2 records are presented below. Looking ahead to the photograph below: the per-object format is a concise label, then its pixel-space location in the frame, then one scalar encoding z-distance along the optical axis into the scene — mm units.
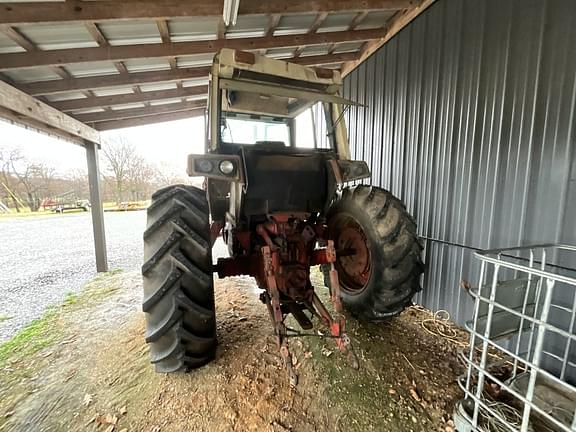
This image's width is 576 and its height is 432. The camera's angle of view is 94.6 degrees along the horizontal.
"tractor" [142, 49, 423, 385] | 1523
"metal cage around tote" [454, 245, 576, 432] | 1172
